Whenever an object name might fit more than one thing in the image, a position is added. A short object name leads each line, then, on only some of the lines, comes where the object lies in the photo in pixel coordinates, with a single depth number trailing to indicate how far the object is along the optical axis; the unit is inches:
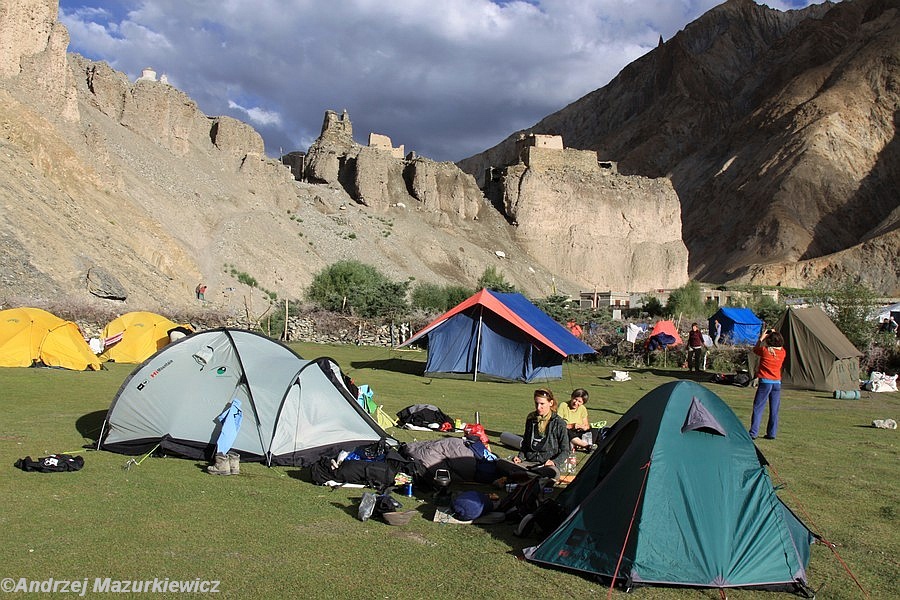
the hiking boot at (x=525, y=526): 283.9
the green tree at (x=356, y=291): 1333.7
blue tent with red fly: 825.5
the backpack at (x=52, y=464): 346.0
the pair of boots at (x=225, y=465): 364.5
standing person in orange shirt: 488.7
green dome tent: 245.0
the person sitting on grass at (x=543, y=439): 378.0
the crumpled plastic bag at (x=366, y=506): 300.5
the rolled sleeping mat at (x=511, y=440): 448.8
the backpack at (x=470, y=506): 301.9
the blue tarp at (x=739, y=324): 1376.7
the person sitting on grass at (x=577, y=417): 445.7
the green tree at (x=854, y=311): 1048.2
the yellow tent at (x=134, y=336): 811.4
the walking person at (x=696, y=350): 974.9
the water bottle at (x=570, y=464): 382.0
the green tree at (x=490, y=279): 2019.9
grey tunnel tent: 393.1
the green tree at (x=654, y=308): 1945.9
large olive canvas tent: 828.0
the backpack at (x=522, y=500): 303.0
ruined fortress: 2304.4
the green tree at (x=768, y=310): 1473.9
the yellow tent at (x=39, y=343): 698.8
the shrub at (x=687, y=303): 1792.6
